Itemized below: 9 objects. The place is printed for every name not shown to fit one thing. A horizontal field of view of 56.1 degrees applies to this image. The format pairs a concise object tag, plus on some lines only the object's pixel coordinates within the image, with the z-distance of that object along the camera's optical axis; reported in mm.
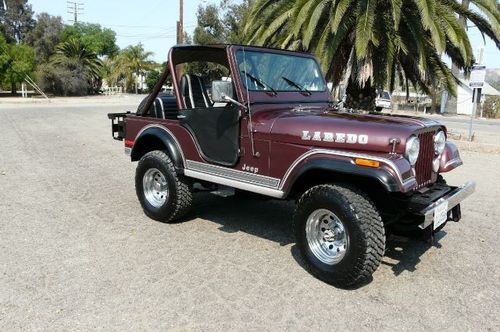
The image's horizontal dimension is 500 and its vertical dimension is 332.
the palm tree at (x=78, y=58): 49781
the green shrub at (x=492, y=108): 31656
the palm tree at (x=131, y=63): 59219
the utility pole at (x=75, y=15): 78375
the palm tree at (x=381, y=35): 10352
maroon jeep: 3635
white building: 33325
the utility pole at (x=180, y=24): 26078
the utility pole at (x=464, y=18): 11580
